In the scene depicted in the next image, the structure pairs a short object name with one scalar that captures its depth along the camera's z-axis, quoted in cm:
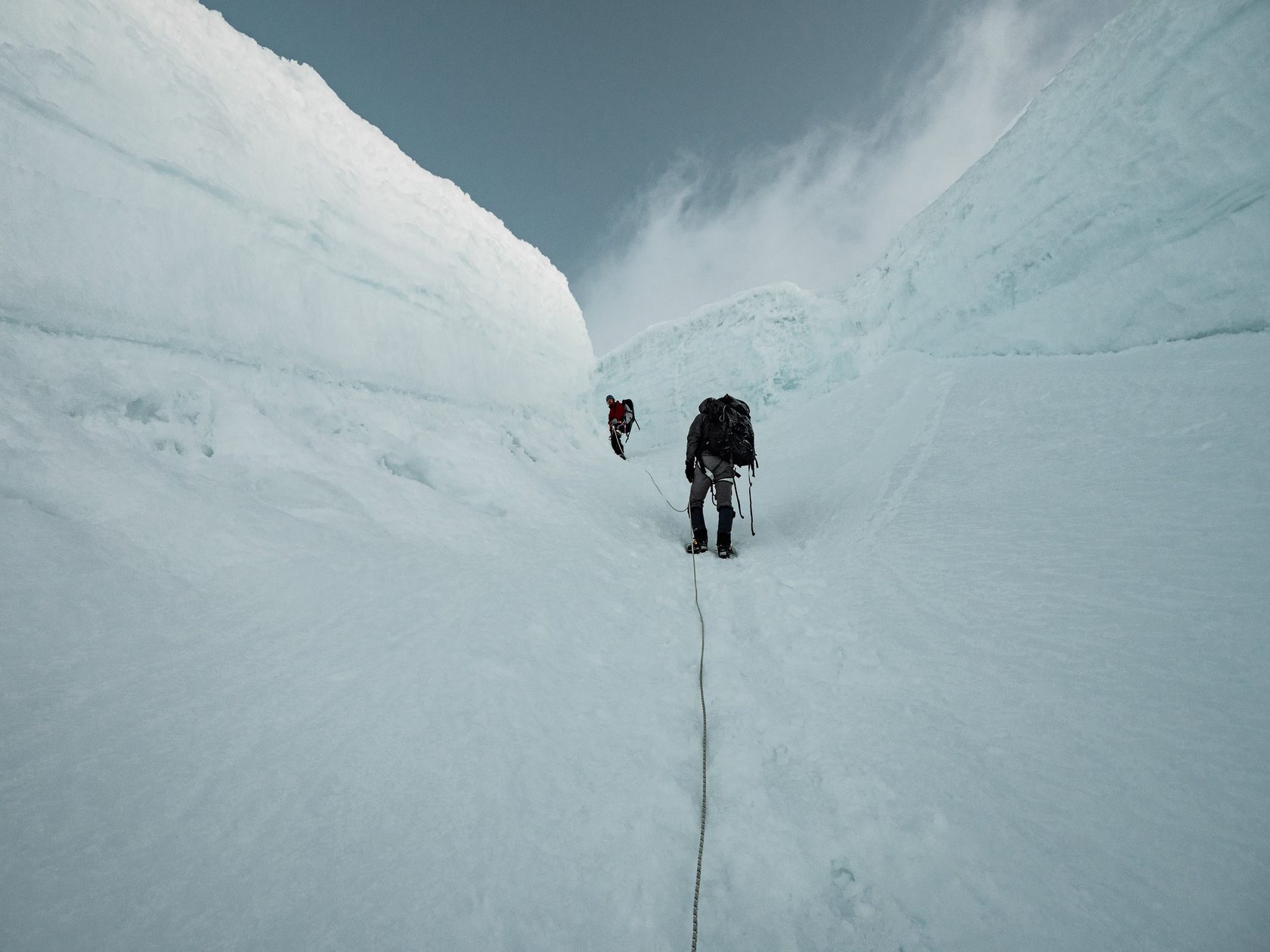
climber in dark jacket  412
